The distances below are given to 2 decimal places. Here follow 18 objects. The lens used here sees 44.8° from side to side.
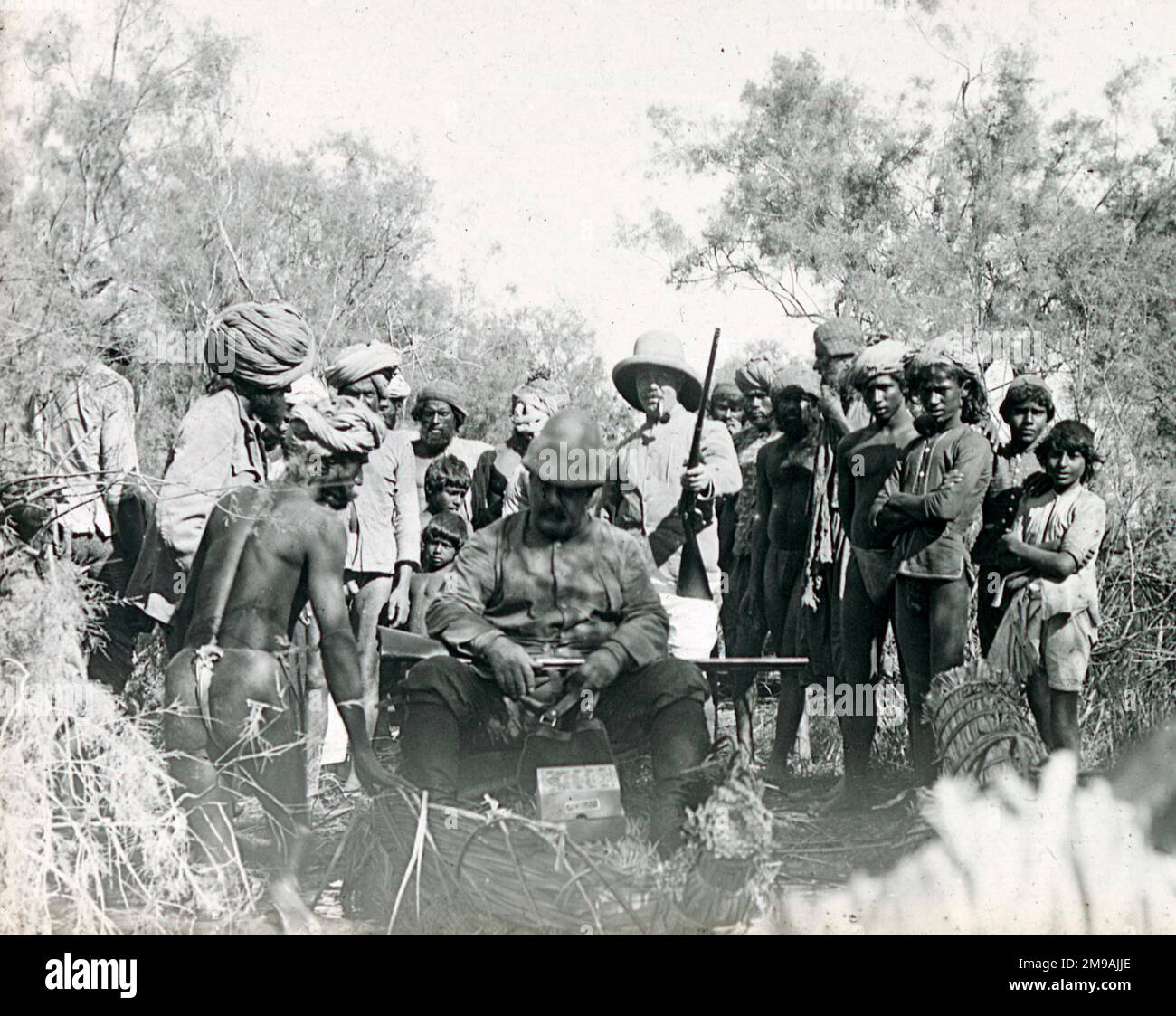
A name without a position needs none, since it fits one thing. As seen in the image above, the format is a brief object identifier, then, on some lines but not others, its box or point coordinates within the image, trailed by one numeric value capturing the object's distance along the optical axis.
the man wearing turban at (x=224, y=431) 5.66
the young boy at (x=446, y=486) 7.36
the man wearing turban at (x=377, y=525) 6.82
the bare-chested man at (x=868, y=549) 6.57
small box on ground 5.21
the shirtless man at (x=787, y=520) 7.19
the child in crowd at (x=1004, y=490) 6.36
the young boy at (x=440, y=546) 7.11
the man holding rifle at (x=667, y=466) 7.06
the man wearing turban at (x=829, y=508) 7.02
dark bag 5.31
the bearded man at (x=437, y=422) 7.53
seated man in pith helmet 5.35
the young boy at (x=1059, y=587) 6.07
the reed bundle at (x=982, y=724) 5.76
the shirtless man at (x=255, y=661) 5.30
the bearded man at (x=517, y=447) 7.64
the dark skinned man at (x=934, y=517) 6.18
